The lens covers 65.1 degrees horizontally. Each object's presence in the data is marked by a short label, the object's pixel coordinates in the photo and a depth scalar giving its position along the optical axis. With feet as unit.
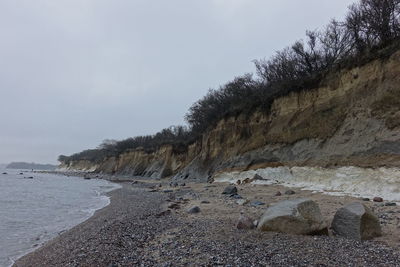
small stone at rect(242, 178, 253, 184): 81.48
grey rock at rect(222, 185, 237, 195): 61.93
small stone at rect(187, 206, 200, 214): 43.91
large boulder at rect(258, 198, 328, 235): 26.30
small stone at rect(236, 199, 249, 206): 46.83
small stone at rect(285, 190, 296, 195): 53.26
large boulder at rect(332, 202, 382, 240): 24.98
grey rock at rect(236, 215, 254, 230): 29.50
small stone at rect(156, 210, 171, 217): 43.48
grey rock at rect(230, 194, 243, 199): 55.84
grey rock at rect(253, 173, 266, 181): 78.67
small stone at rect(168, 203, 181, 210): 50.84
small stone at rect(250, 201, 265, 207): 44.50
